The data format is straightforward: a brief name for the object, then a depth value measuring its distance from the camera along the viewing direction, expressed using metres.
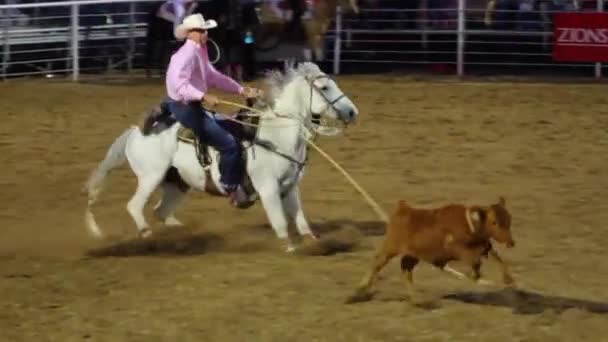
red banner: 29.63
